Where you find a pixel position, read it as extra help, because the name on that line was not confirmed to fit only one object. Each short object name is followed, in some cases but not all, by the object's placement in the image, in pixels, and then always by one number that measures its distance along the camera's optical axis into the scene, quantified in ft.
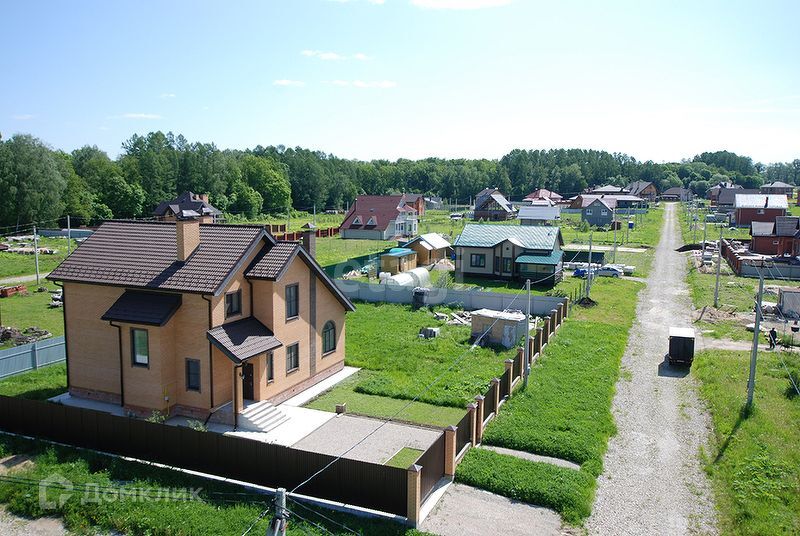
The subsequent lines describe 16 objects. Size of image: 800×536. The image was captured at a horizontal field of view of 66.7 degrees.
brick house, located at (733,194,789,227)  272.92
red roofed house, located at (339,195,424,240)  261.03
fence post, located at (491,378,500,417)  67.46
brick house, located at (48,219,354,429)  67.15
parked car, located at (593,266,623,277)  168.96
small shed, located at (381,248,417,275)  162.61
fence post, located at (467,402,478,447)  59.36
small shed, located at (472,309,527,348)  97.35
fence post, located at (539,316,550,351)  97.96
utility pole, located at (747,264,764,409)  67.10
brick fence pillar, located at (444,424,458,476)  53.47
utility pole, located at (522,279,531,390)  77.53
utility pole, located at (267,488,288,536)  31.81
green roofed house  155.63
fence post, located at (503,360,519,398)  73.78
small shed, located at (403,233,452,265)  178.19
